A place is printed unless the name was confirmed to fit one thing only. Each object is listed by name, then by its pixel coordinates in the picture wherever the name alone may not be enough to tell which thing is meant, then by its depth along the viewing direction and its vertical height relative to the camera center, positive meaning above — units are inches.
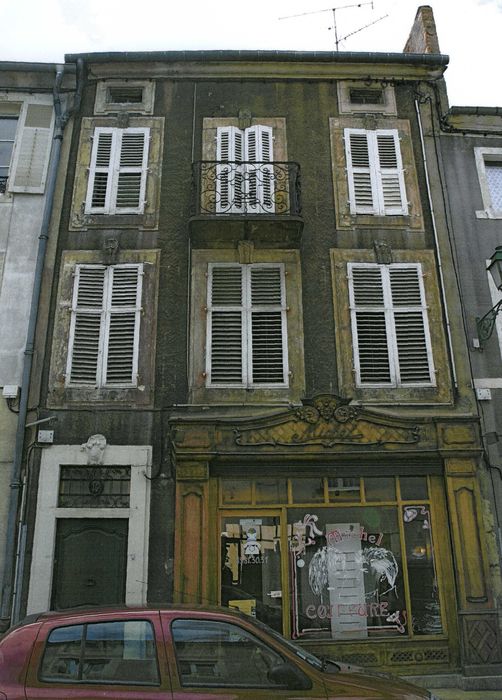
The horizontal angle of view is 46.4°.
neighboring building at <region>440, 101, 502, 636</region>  356.8 +215.3
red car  158.9 -21.4
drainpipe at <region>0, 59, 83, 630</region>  327.3 +130.5
